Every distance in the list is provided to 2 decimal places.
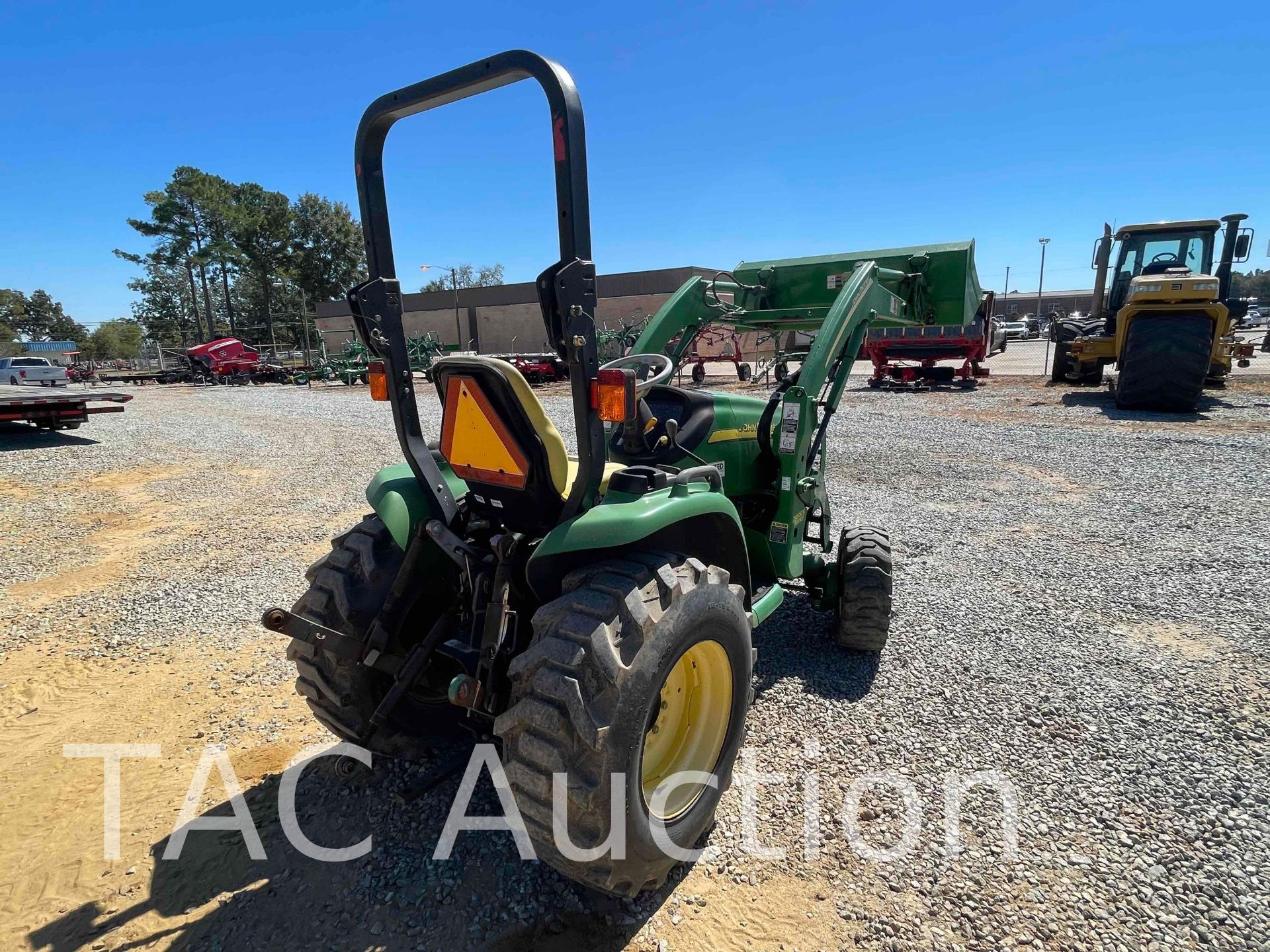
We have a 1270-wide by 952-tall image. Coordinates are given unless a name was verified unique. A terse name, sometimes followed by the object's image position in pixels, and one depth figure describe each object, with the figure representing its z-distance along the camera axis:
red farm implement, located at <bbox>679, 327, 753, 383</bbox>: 22.59
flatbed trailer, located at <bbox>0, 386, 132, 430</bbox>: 11.74
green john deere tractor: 1.96
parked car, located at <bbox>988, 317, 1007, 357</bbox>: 24.95
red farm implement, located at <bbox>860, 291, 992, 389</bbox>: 17.88
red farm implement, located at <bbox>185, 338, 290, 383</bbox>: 32.75
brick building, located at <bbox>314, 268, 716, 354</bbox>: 40.09
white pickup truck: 22.70
